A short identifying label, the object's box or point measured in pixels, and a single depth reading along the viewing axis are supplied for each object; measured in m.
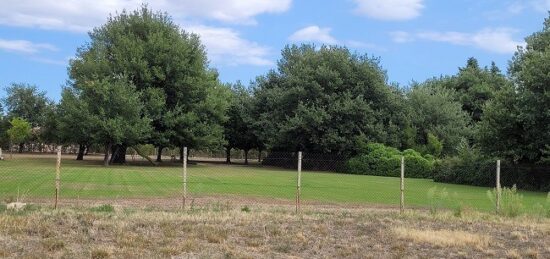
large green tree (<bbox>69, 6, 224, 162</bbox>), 48.69
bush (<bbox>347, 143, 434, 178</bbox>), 47.62
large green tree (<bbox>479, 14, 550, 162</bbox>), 32.03
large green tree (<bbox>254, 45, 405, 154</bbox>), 52.50
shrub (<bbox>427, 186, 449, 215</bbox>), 16.20
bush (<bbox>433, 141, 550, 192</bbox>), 32.25
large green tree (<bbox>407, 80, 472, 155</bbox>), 57.47
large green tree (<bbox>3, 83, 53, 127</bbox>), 80.25
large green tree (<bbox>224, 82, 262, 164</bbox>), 62.83
